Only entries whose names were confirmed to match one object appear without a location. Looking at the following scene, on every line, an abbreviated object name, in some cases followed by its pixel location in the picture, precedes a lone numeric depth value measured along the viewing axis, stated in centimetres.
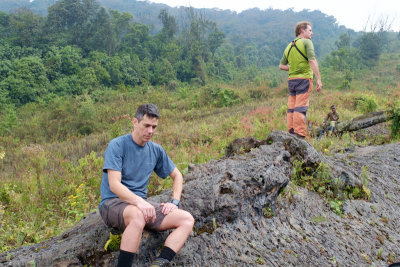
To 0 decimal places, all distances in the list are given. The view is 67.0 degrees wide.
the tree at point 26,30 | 3212
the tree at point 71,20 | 3634
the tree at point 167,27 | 4506
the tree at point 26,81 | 2428
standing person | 510
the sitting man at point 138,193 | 201
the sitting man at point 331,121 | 700
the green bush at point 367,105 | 1161
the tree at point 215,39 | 4972
